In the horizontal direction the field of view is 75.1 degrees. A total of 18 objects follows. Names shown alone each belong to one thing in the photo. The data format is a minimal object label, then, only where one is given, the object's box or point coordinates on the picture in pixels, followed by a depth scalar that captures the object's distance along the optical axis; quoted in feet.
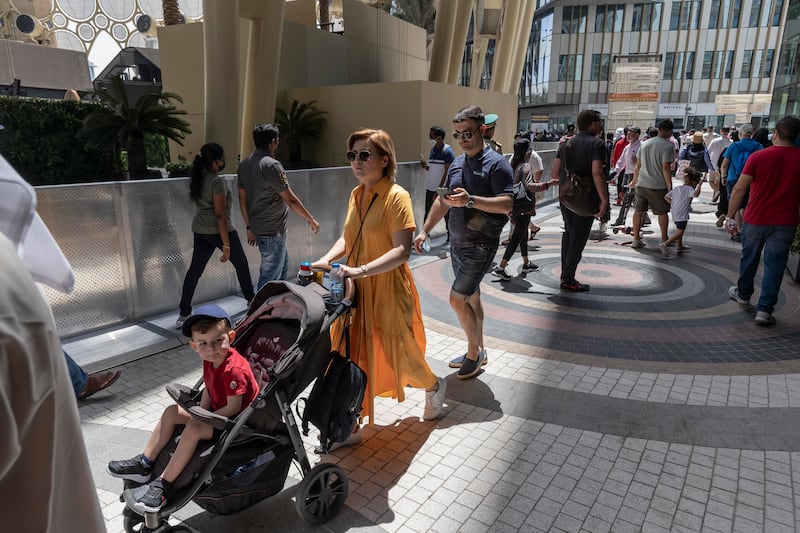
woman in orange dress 10.56
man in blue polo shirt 13.32
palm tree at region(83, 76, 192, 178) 46.24
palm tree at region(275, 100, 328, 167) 56.13
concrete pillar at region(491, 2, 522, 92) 74.49
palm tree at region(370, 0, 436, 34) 126.62
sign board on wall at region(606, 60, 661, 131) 102.99
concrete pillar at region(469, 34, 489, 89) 82.14
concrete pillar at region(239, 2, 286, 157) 45.21
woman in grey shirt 17.90
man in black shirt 21.34
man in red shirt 18.02
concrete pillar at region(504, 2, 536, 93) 85.25
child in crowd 29.43
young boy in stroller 7.90
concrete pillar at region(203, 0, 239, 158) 38.47
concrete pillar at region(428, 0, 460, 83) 61.05
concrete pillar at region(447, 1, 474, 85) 64.39
